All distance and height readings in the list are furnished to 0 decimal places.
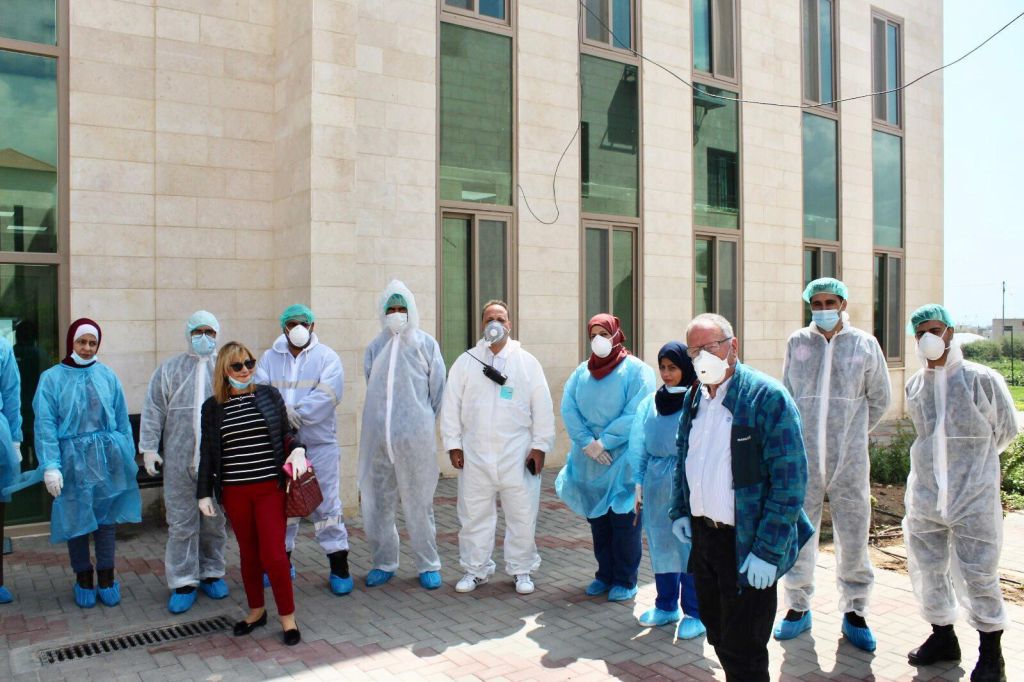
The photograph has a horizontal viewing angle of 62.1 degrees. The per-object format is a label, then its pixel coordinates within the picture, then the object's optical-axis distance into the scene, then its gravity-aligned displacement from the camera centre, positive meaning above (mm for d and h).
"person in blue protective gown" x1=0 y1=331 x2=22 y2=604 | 5535 -523
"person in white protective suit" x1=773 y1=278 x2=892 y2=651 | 4754 -511
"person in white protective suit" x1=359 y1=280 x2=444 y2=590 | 5918 -707
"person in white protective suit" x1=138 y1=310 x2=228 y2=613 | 5625 -588
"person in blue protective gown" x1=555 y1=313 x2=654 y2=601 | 5438 -685
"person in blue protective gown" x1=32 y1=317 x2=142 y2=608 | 5430 -727
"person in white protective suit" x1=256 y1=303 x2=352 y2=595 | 5809 -386
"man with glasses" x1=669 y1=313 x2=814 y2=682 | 3383 -619
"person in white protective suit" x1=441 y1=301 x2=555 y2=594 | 5770 -679
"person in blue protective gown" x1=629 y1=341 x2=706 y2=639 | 4785 -806
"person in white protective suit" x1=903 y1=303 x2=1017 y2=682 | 4266 -778
